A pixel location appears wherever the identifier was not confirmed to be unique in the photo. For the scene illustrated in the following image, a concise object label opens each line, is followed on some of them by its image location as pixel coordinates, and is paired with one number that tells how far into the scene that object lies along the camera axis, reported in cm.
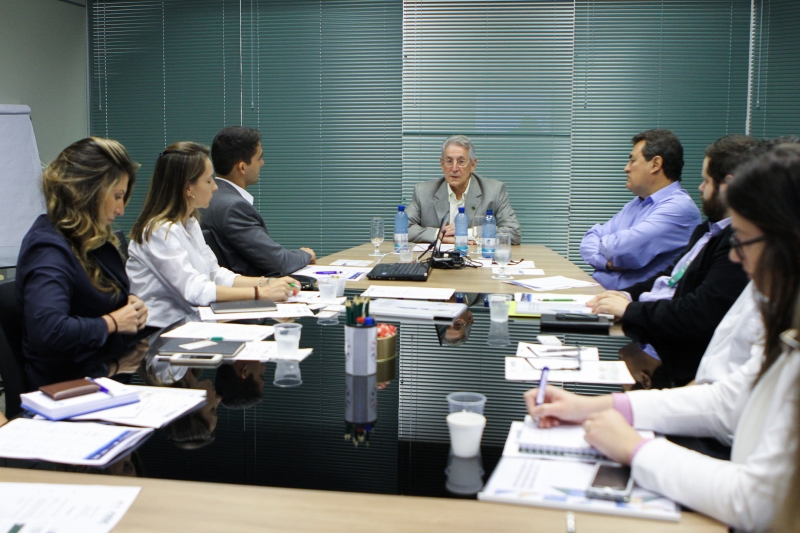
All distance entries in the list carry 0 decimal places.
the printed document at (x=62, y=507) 93
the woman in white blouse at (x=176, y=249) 254
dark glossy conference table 112
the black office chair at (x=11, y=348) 185
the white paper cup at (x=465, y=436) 118
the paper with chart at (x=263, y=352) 177
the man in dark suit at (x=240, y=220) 332
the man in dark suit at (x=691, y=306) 176
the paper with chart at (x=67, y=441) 115
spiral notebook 116
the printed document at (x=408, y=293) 264
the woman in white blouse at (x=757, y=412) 93
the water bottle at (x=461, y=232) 404
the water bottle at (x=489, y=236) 393
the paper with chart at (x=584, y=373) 158
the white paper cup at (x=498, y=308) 214
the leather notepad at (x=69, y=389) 137
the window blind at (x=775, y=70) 480
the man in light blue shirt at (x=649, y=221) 371
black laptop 305
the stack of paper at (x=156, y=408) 131
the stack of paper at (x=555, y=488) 99
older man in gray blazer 468
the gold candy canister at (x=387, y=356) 171
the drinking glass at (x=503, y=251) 308
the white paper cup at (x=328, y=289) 253
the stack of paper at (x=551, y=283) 293
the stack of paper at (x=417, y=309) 230
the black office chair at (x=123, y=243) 304
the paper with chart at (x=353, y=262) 361
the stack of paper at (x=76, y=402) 133
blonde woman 182
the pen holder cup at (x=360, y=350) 161
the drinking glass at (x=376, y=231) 405
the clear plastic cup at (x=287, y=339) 177
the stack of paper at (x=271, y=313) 229
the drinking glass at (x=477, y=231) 425
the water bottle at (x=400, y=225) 413
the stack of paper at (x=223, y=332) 198
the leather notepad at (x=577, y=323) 214
